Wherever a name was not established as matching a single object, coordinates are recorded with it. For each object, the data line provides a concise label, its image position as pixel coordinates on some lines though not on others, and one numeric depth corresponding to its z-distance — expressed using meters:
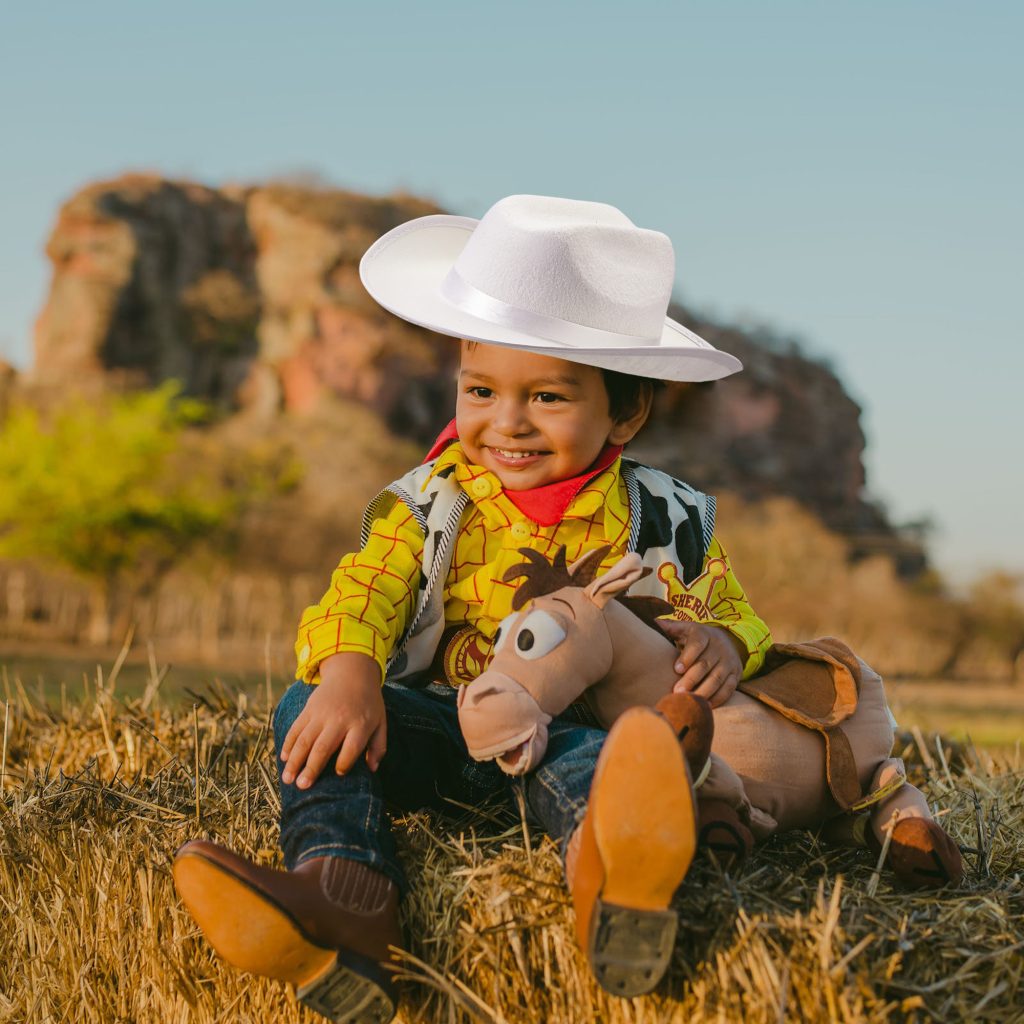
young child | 1.82
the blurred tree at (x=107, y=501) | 20.95
